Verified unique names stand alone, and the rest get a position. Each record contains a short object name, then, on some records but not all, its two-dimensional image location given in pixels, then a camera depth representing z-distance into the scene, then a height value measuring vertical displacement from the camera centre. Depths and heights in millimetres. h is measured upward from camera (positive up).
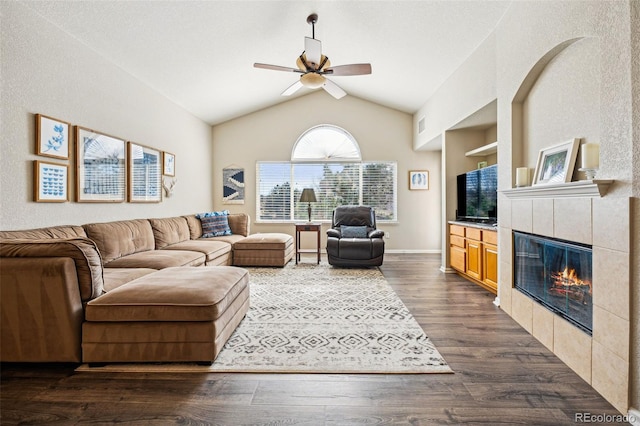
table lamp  5695 +263
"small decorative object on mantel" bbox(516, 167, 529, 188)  2711 +293
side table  5363 -306
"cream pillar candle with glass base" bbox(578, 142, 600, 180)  1839 +312
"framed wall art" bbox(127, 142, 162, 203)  4069 +520
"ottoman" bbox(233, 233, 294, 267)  5086 -682
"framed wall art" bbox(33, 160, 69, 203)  2707 +270
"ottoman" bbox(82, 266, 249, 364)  1958 -741
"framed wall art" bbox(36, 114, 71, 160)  2727 +688
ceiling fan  3447 +1653
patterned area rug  1995 -987
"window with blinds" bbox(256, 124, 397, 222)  6688 +667
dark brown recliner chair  4922 -583
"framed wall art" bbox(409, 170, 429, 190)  6578 +655
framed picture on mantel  2123 +345
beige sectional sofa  1866 -632
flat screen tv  3791 +190
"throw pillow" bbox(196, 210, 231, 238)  5430 -239
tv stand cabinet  3582 -571
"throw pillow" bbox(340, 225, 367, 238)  5355 -379
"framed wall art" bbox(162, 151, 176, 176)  4879 +761
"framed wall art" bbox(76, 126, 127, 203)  3223 +500
